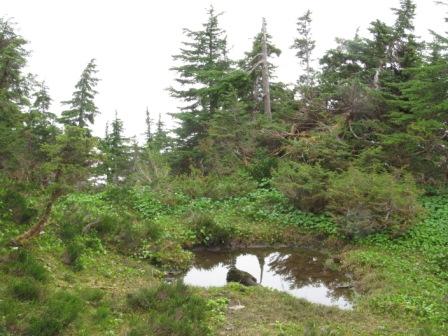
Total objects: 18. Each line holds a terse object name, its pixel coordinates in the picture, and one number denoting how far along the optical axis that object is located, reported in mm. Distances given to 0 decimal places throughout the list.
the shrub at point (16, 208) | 9469
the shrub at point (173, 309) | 6508
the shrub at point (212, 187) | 17297
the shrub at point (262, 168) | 19531
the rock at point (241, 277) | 10430
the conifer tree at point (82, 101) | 29469
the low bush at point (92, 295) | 7373
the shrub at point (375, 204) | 12562
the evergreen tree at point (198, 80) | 26406
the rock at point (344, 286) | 10545
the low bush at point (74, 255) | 9055
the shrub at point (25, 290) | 6539
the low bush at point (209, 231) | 13484
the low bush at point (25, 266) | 7324
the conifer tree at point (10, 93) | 13730
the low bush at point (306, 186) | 14492
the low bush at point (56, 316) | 5727
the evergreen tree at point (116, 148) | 32250
